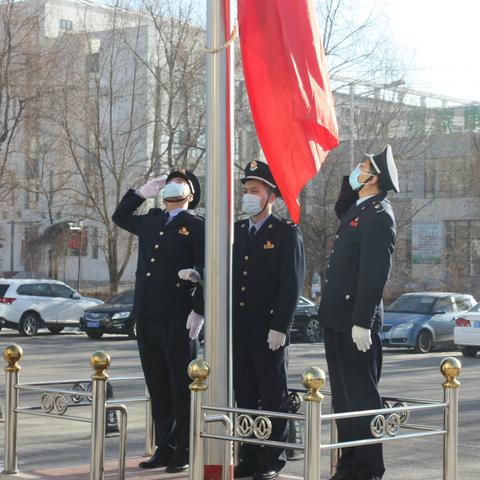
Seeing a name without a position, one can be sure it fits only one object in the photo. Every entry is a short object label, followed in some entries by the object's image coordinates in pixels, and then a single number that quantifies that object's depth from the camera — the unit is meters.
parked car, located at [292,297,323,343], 31.23
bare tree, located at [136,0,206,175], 38.81
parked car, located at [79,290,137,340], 30.34
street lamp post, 44.28
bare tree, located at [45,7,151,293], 41.47
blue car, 26.89
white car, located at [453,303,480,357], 25.03
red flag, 7.36
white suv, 31.62
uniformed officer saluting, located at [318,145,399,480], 7.32
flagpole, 7.22
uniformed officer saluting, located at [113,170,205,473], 8.34
